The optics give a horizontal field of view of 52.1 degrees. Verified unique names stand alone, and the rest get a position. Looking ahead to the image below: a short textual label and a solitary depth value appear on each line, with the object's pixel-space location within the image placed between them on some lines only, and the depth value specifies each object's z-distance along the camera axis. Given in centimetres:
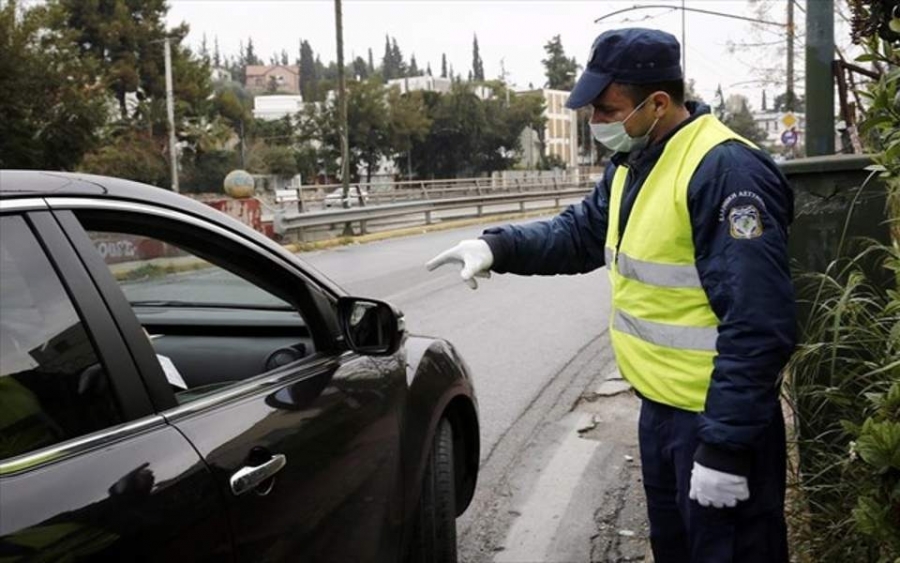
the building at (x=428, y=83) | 9475
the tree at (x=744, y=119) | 7972
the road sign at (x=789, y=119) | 2567
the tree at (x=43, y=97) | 2231
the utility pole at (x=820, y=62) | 469
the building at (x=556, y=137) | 8631
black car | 172
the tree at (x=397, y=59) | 17358
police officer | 221
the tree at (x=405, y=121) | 6394
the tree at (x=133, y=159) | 3559
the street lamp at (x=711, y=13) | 845
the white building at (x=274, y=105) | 8969
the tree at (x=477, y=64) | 16138
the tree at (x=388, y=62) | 17112
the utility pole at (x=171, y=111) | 3919
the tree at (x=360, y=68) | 16338
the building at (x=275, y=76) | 13445
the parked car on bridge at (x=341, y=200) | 2652
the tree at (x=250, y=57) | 17750
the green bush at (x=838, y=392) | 291
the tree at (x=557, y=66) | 11156
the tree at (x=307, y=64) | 16588
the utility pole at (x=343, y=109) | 2339
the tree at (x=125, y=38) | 4191
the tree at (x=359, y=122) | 6116
